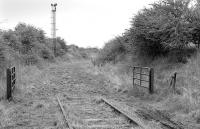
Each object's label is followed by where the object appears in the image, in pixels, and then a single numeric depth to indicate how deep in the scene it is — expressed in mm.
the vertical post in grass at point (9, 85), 13039
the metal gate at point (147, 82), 14867
